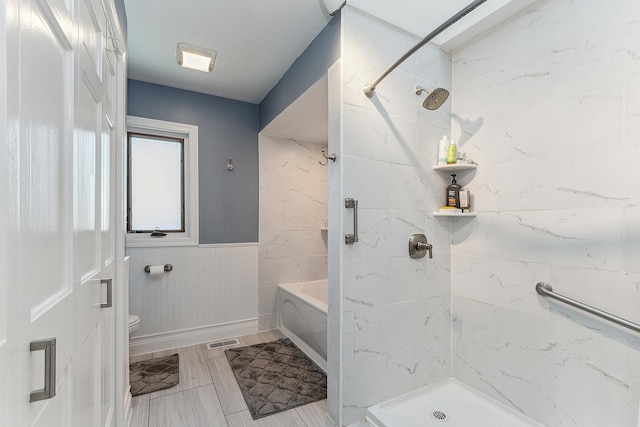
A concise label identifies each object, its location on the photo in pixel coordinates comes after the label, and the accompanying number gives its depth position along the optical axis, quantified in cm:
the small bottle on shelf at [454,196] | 198
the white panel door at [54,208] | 46
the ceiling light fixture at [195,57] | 217
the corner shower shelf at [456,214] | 190
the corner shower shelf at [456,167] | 190
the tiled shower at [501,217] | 136
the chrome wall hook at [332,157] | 173
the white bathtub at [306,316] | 240
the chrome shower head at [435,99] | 153
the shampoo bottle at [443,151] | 197
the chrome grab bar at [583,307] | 126
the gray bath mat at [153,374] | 211
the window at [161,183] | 276
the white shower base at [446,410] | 167
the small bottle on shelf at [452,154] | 193
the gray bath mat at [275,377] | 196
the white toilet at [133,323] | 238
